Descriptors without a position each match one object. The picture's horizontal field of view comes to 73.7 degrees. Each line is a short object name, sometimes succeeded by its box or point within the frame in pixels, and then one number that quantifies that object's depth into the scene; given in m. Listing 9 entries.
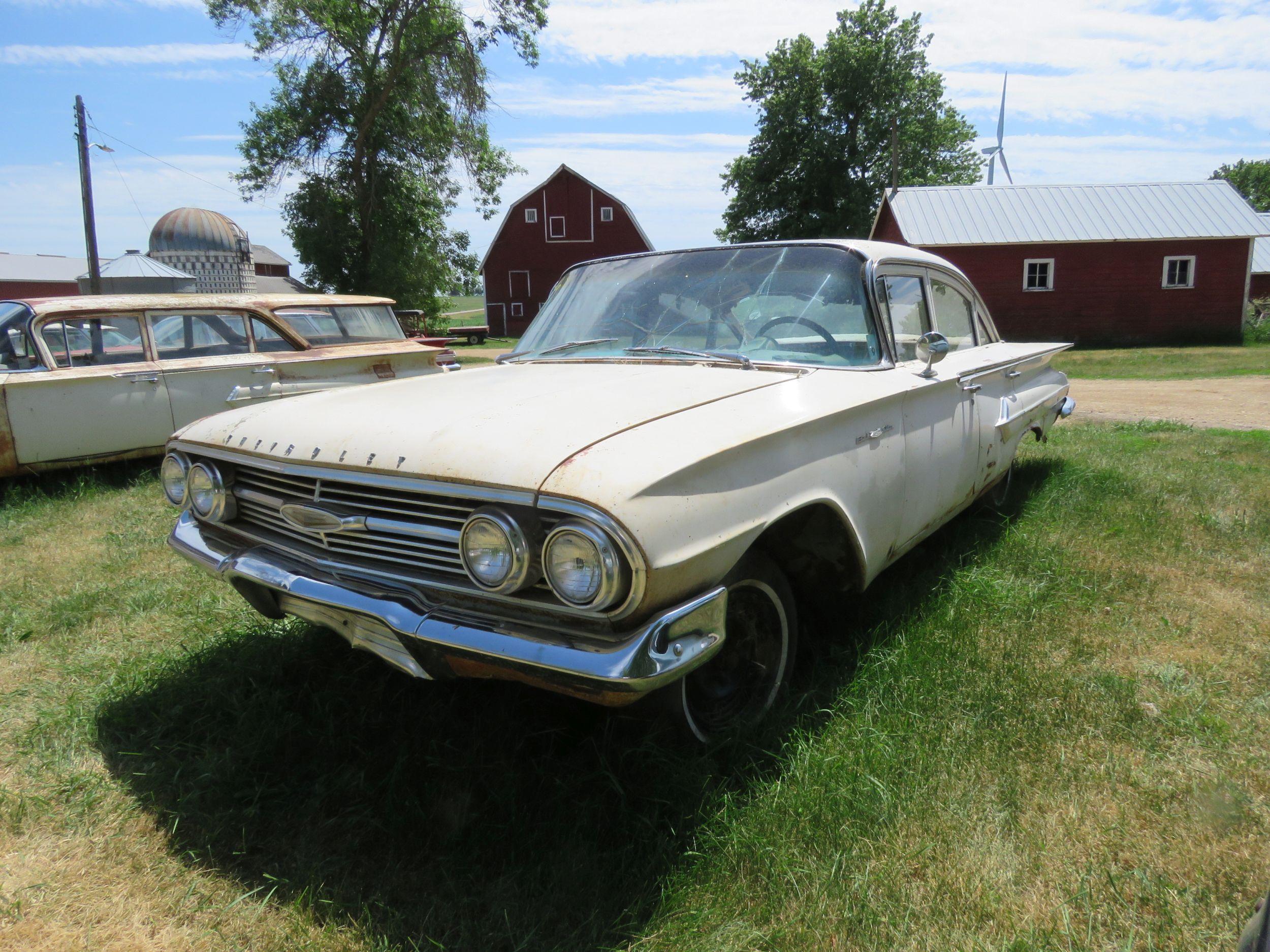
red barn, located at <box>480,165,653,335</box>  36.38
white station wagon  5.75
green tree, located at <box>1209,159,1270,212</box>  66.75
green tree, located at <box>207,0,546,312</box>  20.42
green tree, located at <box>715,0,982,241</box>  35.97
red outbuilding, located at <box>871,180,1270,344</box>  22.38
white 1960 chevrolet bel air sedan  1.87
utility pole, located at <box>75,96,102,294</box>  19.05
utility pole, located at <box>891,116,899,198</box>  26.58
